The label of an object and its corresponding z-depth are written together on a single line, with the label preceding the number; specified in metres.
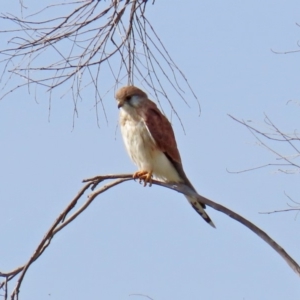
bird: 11.30
